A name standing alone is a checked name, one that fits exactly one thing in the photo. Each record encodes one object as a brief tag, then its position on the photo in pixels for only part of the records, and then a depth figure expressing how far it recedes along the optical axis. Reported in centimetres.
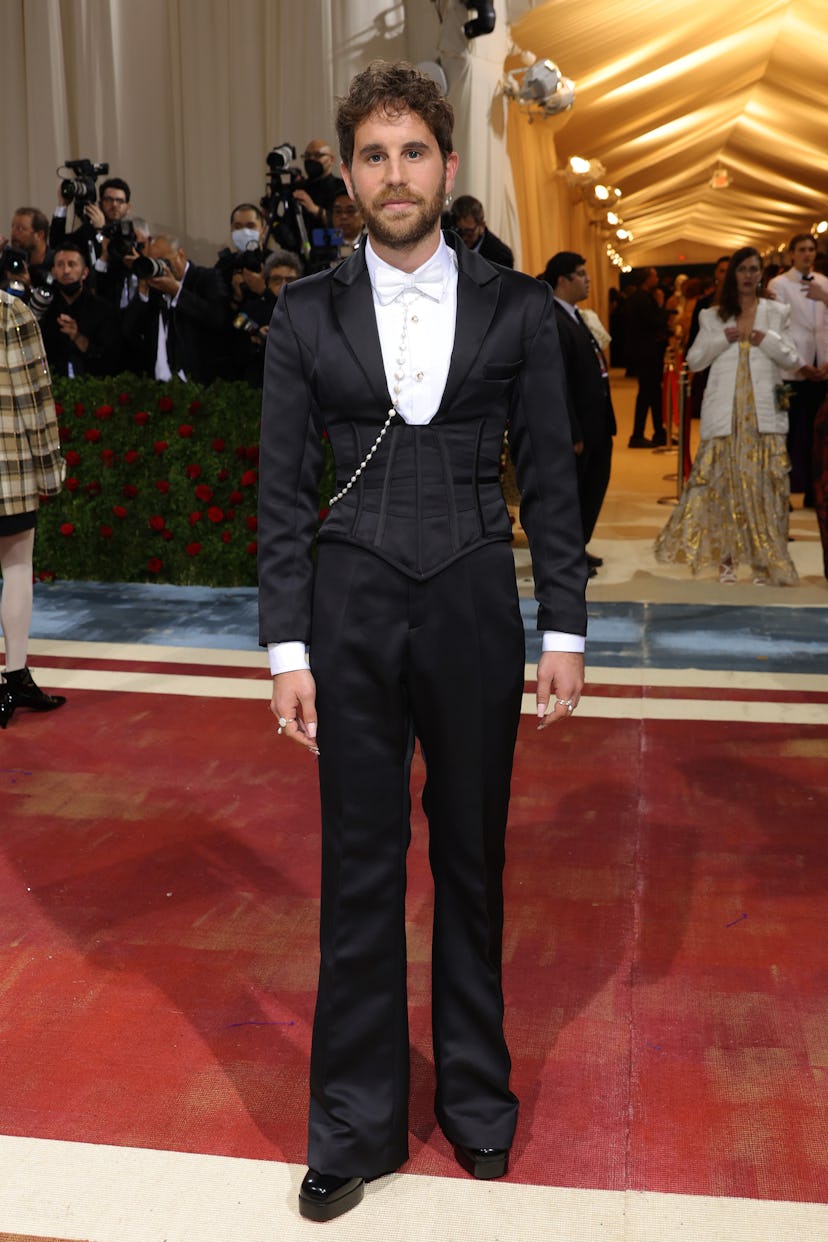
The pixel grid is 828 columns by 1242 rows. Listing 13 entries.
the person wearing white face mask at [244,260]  773
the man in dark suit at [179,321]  784
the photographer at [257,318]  721
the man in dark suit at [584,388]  690
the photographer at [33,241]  814
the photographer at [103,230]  838
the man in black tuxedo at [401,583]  231
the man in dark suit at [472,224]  773
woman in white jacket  743
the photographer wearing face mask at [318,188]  804
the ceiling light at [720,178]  2736
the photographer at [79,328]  791
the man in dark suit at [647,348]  1339
